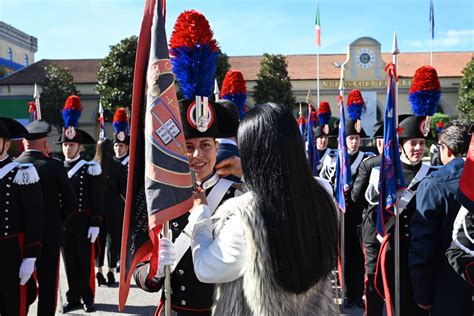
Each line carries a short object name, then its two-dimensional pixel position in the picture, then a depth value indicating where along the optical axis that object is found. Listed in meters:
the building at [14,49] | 57.94
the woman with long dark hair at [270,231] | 2.18
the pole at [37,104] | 6.48
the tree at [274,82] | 38.38
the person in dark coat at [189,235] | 2.77
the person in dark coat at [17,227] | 4.55
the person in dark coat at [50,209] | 5.69
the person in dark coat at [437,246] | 3.51
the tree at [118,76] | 32.75
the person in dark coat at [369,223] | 5.64
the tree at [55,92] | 36.34
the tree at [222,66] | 34.44
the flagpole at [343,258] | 6.78
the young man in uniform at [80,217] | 6.72
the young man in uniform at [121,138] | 9.00
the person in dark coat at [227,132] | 3.44
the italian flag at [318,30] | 35.76
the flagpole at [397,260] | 4.65
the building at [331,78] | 42.66
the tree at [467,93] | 37.91
